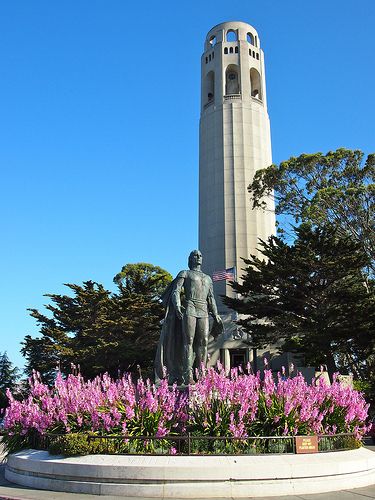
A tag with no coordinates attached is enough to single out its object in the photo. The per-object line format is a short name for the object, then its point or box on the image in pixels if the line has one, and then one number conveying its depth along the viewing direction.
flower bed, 8.72
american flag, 37.41
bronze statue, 11.67
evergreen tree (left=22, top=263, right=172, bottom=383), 34.75
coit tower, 48.38
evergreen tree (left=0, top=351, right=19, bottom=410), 50.04
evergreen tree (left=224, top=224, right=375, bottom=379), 25.69
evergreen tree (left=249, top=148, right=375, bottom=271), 27.06
